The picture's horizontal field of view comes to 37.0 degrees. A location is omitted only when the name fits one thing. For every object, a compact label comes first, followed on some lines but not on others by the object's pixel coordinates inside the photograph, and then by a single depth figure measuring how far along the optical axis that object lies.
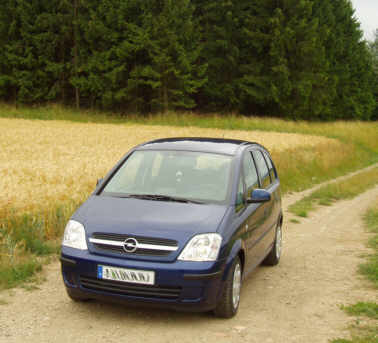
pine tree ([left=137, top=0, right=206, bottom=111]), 45.97
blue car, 5.18
